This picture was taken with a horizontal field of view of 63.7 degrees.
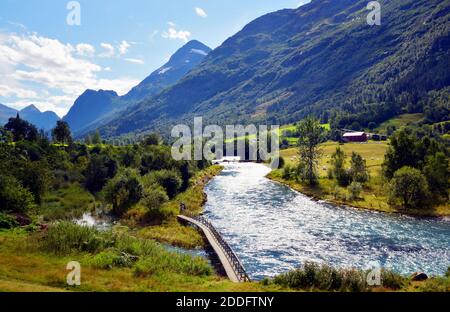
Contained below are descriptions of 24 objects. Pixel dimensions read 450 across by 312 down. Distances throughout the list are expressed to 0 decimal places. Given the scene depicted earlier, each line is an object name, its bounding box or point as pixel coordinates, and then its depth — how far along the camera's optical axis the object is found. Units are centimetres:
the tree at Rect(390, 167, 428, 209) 8750
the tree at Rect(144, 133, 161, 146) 16962
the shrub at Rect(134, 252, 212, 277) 4244
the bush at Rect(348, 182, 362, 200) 9986
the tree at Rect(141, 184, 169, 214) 8231
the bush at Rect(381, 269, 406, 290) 3972
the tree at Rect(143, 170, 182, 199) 10425
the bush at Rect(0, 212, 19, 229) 5711
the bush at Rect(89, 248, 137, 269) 4266
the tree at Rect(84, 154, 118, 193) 11628
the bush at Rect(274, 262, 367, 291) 3756
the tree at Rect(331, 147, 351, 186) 11558
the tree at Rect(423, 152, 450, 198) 9188
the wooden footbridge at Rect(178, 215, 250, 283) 4727
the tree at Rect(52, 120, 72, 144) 16962
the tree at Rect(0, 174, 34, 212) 6625
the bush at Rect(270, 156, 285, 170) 17250
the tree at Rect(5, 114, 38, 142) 15912
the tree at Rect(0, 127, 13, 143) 10696
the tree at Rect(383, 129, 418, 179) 10423
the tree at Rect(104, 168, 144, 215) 9000
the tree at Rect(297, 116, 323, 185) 13212
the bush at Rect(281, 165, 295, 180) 13949
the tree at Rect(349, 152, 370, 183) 11292
